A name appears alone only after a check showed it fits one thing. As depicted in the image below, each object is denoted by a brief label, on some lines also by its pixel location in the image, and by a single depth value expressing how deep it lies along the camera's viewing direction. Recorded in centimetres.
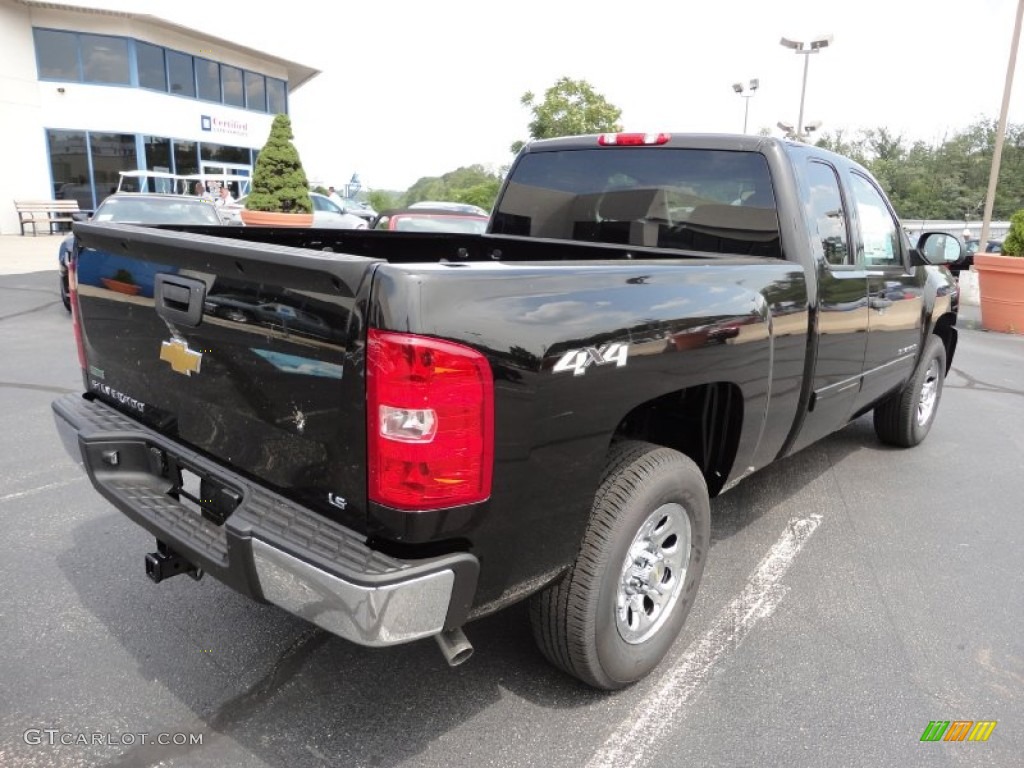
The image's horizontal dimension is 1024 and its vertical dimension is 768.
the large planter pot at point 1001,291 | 1181
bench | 2486
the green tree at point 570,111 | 2856
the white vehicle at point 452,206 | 1603
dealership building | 2494
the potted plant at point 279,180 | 1862
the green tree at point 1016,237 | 1195
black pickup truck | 191
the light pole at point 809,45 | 1886
